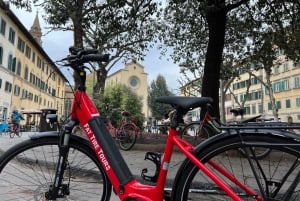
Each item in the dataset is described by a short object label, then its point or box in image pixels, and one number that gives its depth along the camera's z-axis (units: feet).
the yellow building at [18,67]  133.80
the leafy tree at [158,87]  278.26
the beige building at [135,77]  324.60
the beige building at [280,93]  180.34
